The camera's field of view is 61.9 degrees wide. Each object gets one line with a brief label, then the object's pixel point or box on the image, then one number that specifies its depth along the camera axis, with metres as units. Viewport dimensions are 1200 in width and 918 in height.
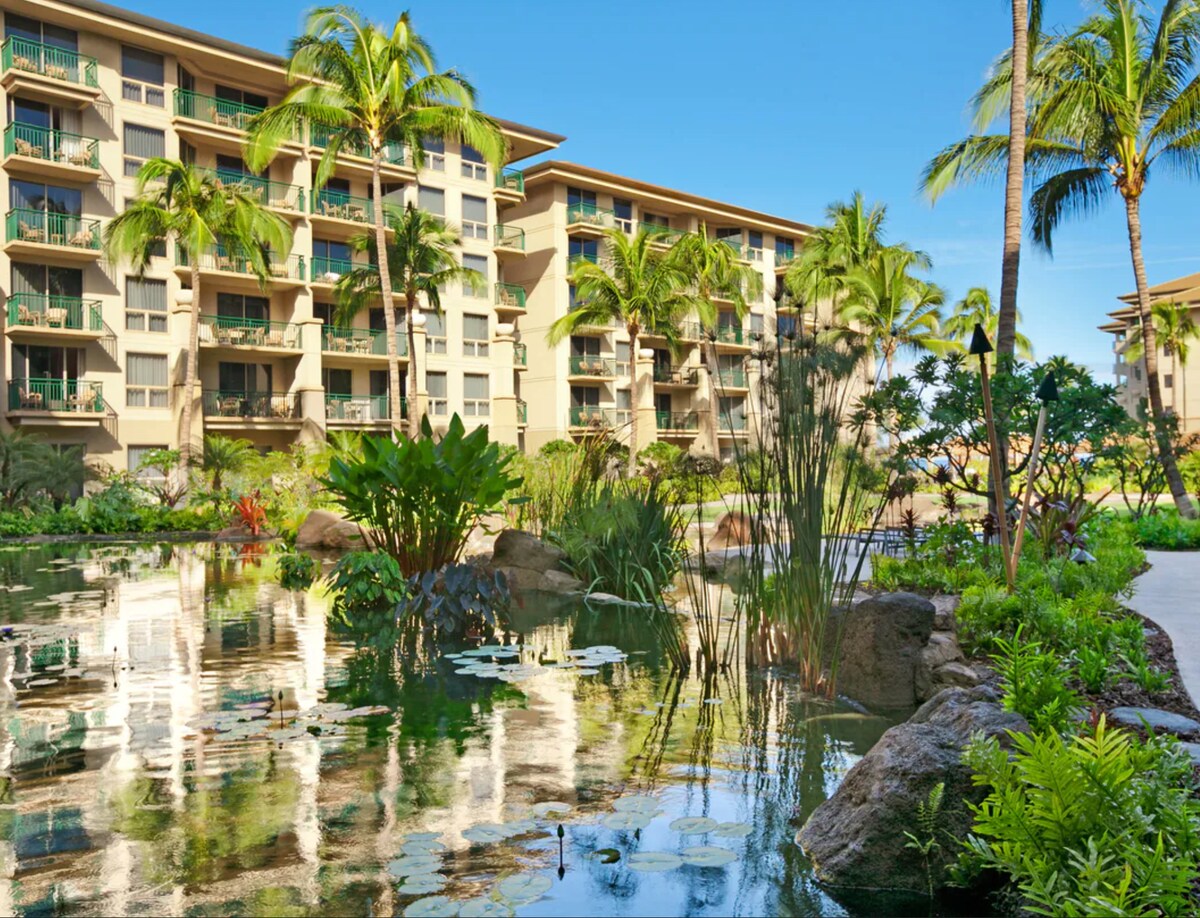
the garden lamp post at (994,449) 5.38
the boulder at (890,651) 5.71
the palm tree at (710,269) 34.41
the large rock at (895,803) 3.28
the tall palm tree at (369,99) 23.41
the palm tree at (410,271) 28.78
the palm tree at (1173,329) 37.78
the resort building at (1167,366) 43.84
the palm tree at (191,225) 24.53
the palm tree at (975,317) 44.26
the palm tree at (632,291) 33.06
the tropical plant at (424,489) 8.66
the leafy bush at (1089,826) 2.51
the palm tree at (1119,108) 17.56
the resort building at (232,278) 26.83
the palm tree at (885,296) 32.84
